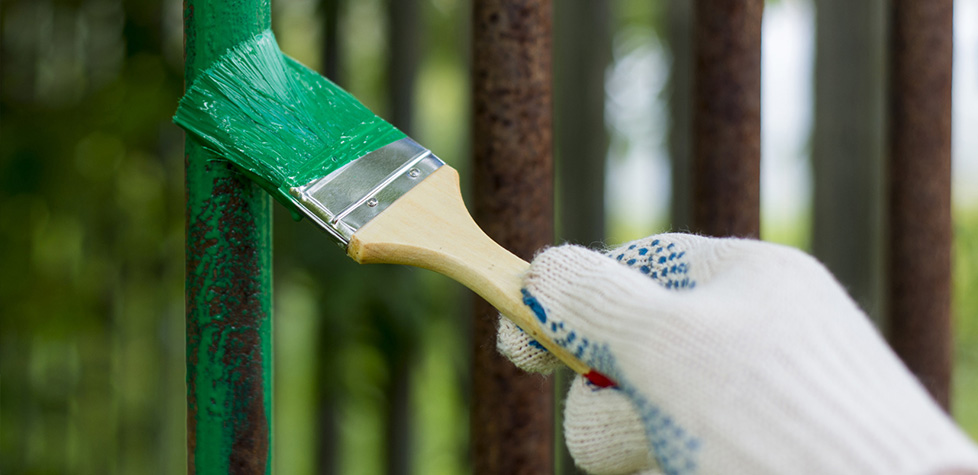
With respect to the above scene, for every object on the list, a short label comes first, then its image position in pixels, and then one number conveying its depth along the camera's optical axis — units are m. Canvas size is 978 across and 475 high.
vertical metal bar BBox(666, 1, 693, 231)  0.97
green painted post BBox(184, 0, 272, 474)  0.77
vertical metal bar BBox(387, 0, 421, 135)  0.99
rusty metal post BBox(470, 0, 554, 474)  0.81
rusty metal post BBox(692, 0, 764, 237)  0.85
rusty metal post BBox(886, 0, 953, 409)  0.92
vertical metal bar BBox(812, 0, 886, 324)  0.98
